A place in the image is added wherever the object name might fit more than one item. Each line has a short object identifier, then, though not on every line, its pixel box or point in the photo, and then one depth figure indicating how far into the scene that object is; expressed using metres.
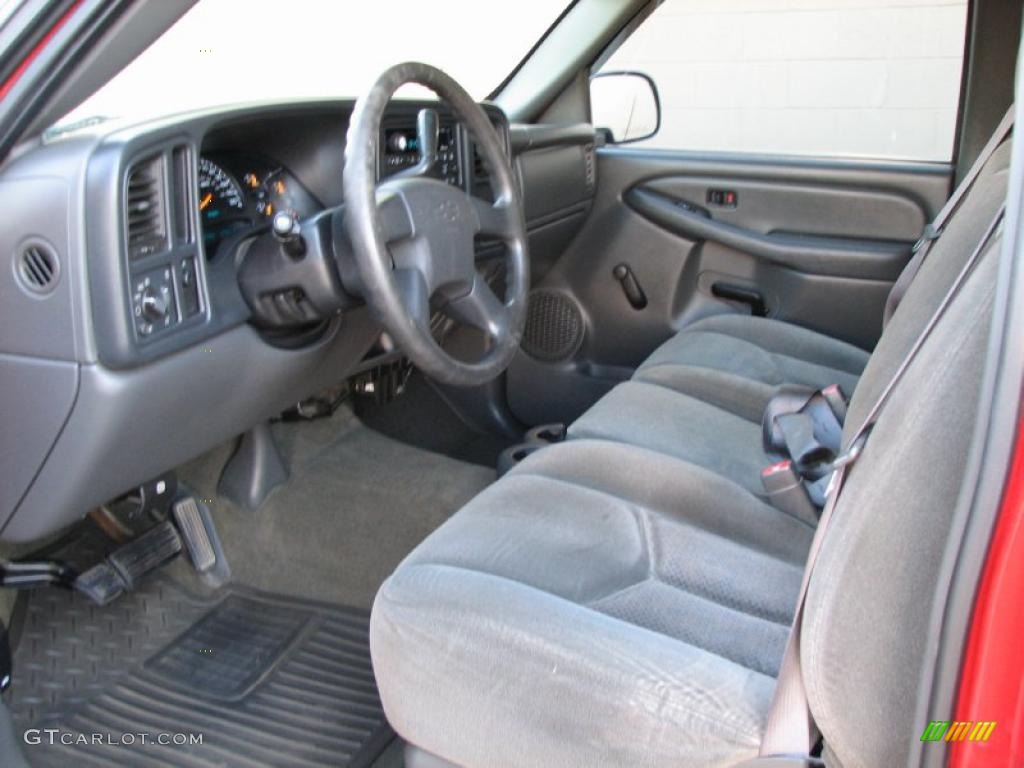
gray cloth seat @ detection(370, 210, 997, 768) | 0.84
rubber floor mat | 1.72
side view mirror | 2.64
